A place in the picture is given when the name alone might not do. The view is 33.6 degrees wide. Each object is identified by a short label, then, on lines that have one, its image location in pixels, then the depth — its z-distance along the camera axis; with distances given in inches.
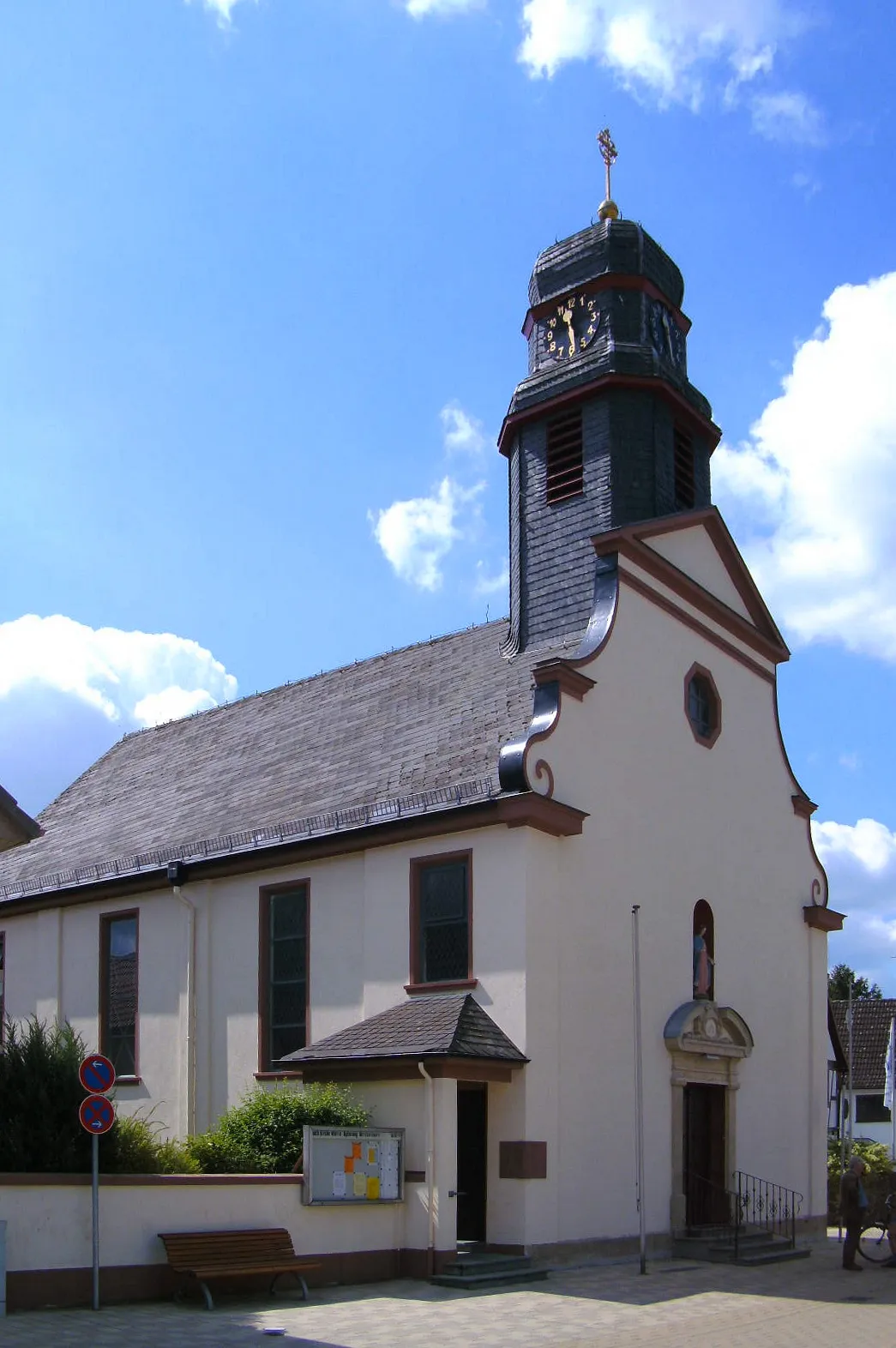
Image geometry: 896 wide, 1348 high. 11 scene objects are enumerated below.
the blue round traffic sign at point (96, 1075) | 530.0
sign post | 528.7
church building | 714.8
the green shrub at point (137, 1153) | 596.1
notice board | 625.6
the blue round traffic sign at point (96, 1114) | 528.1
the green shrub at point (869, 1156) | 1189.2
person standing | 725.9
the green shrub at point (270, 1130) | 660.7
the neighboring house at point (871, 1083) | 2026.3
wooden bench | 557.0
